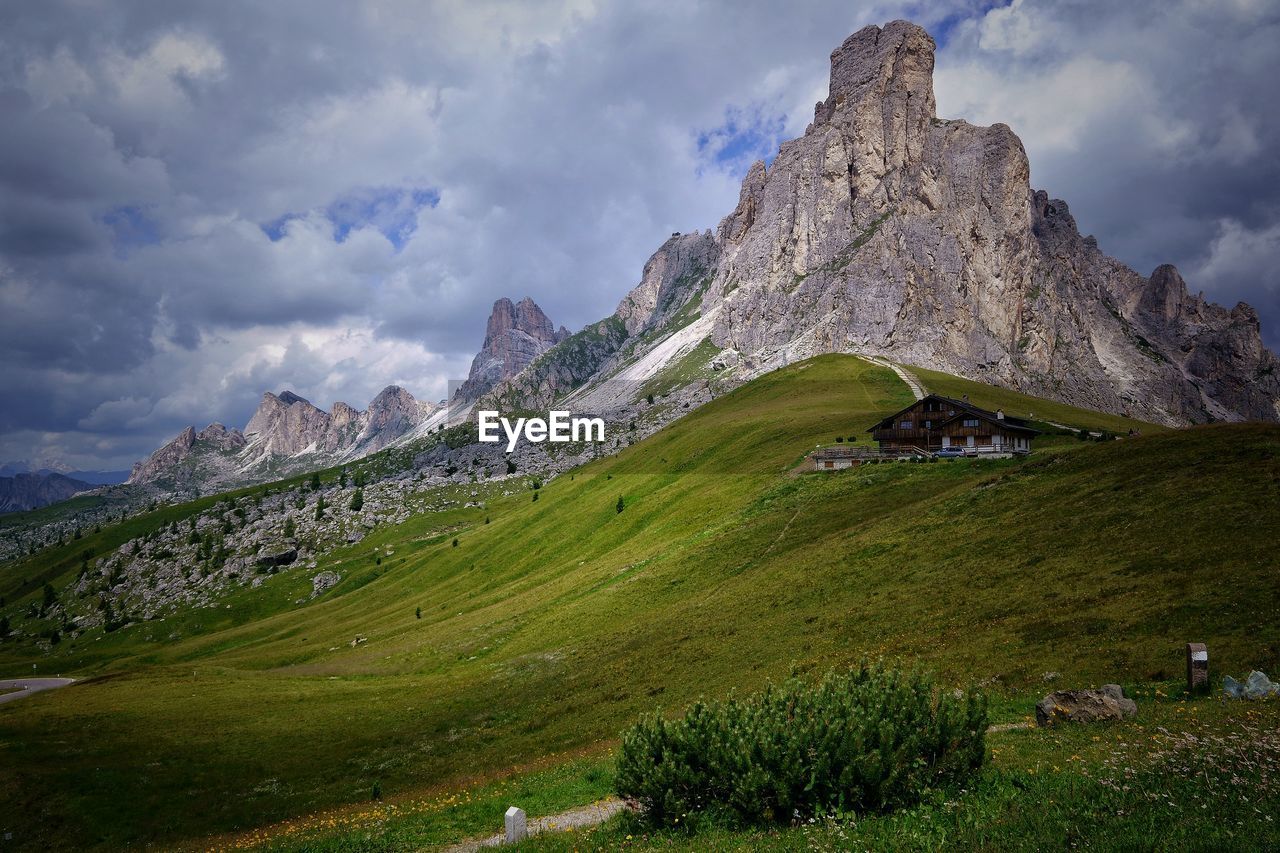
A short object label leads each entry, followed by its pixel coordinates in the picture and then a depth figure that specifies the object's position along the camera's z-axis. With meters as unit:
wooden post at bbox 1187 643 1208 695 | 22.12
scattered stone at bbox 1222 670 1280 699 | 19.92
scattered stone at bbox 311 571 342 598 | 175.75
